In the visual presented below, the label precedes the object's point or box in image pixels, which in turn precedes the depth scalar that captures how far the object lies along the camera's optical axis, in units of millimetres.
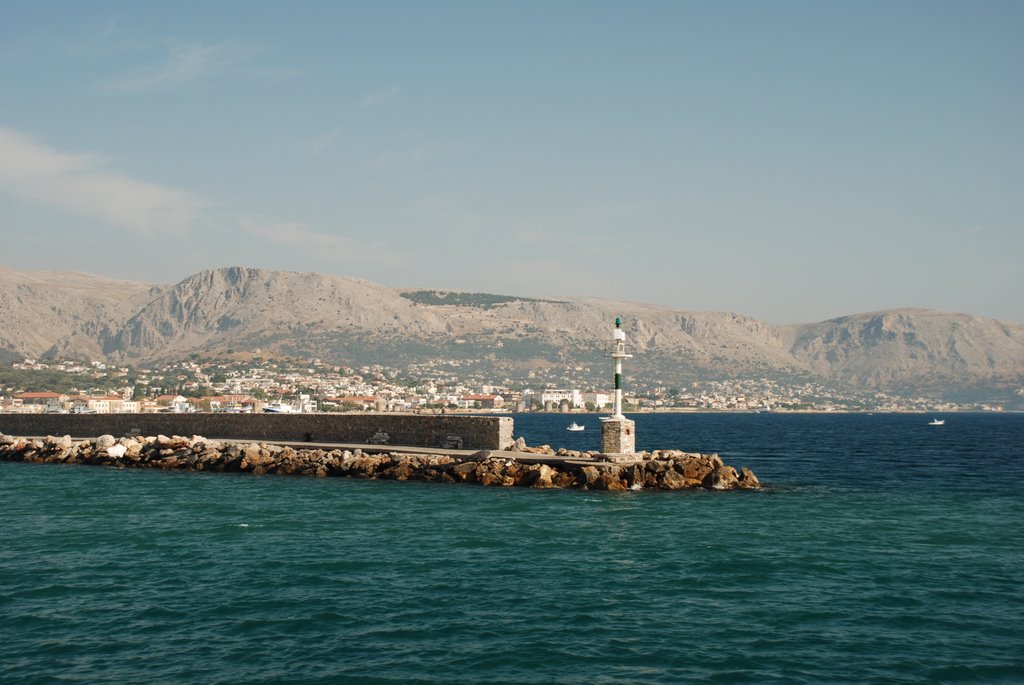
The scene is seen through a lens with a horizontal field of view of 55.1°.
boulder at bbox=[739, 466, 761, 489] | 38719
